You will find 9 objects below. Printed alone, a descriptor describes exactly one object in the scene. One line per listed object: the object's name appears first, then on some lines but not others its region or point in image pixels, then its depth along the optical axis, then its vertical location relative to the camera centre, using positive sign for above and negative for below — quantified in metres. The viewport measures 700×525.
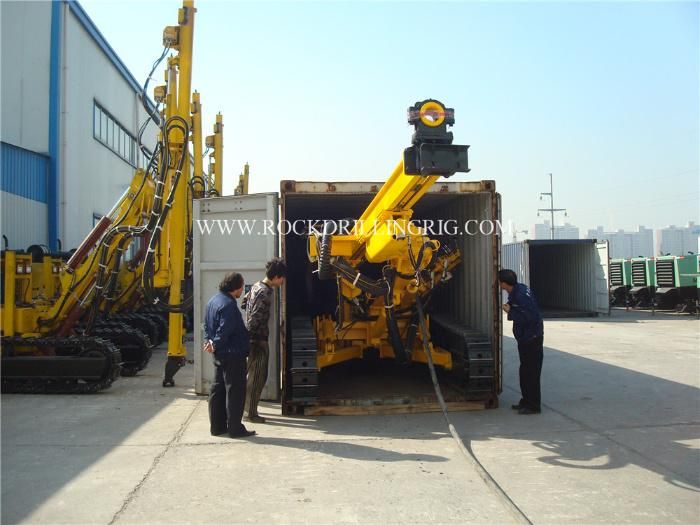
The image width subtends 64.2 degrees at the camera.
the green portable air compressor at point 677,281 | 21.00 +0.24
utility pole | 45.89 +6.65
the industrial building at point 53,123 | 13.45 +4.60
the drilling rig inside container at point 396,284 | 4.50 +0.07
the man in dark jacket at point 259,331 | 6.22 -0.45
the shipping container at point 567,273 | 20.61 +0.61
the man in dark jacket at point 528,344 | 6.65 -0.66
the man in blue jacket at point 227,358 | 5.68 -0.69
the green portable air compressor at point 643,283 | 23.16 +0.20
